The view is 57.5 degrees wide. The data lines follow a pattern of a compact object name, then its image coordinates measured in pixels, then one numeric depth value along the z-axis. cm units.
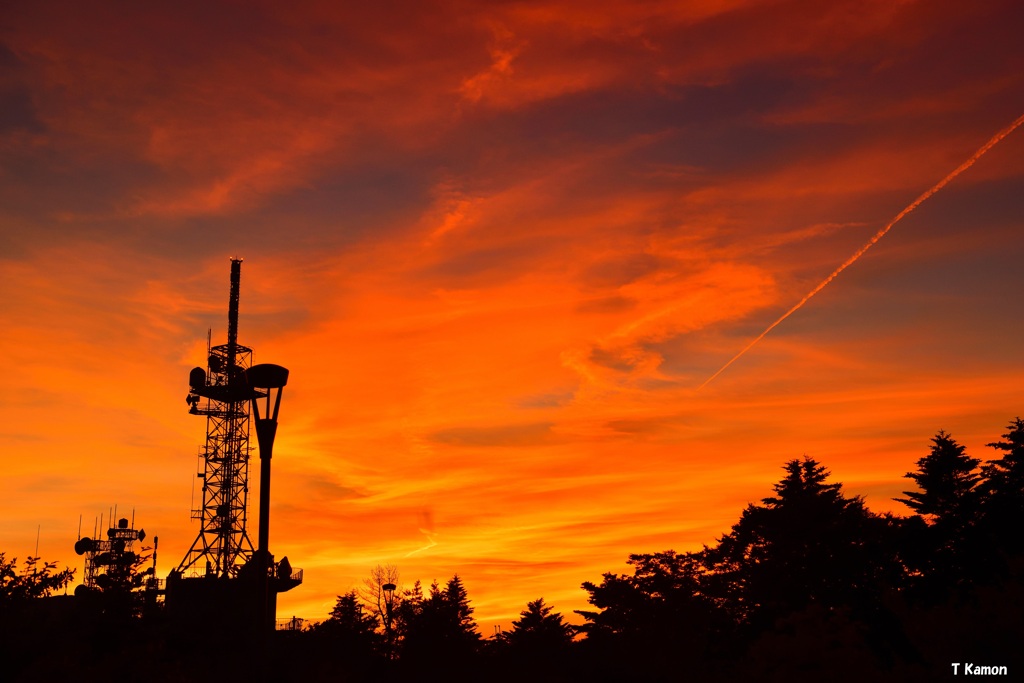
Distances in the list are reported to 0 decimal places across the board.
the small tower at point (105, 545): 9559
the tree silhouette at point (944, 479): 6197
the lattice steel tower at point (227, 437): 9644
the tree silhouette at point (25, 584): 3419
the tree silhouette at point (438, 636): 7944
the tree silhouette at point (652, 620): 7800
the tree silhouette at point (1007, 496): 5409
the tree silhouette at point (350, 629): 7575
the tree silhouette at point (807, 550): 6181
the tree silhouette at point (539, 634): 9031
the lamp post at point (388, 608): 9396
